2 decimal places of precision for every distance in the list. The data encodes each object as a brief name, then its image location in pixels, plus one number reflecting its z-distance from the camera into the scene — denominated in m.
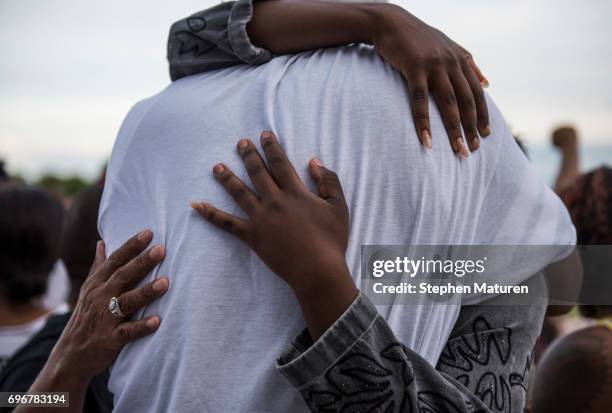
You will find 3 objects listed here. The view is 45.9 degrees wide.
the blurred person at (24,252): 3.40
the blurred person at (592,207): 2.87
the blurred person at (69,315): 2.00
